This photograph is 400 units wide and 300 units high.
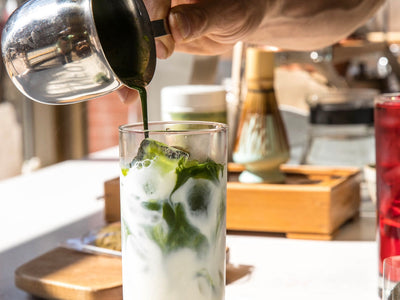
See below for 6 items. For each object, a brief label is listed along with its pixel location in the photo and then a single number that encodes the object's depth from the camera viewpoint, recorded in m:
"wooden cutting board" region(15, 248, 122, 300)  0.79
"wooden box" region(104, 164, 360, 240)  1.10
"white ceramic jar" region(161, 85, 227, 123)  1.21
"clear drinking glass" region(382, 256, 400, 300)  0.65
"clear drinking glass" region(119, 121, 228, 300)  0.62
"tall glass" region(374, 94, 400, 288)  0.80
